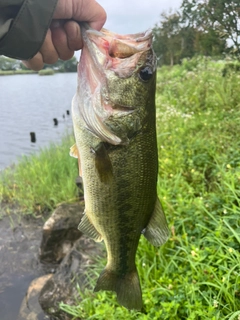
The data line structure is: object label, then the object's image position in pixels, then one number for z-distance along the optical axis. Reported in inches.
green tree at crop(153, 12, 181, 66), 1032.5
